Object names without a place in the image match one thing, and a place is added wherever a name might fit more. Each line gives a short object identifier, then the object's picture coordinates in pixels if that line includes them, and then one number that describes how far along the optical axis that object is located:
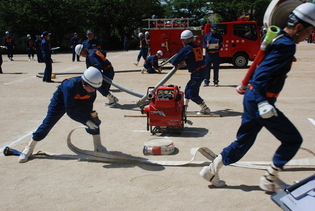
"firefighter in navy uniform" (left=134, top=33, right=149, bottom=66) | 17.65
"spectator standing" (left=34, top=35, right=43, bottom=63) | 21.16
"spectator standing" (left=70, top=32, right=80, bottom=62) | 22.14
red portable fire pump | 5.95
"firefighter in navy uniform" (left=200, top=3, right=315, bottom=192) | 3.21
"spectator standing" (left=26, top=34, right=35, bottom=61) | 24.11
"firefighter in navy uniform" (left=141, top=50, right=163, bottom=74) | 14.39
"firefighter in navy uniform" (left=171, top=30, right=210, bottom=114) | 7.05
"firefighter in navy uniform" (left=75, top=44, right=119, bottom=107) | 8.32
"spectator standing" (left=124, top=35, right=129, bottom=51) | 34.15
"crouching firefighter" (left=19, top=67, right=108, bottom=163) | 4.54
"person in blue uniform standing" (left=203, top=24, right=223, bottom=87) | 11.33
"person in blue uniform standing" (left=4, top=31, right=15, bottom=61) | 23.44
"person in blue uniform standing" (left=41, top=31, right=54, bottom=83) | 12.89
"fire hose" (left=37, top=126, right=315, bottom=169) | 4.50
